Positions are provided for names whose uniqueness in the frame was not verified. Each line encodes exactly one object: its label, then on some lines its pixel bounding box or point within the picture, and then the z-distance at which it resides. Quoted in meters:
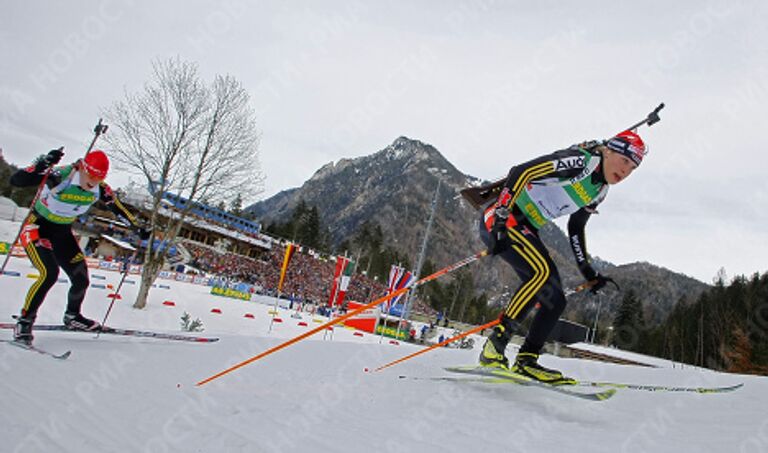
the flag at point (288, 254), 18.51
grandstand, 49.86
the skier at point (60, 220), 3.96
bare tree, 14.84
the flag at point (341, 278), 20.44
